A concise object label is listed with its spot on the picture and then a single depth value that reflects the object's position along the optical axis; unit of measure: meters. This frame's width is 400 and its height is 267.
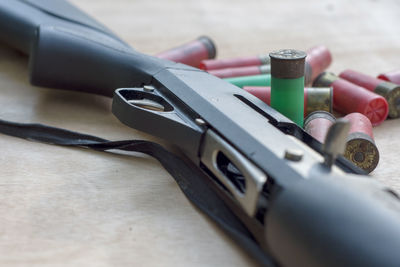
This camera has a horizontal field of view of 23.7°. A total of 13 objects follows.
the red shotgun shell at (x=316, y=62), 0.78
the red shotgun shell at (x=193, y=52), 0.81
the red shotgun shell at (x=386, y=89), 0.73
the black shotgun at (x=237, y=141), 0.49
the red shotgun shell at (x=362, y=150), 0.63
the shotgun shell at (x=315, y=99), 0.69
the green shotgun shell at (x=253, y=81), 0.74
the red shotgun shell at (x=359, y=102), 0.71
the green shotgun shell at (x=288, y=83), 0.62
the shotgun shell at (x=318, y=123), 0.64
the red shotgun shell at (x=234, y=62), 0.80
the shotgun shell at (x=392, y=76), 0.76
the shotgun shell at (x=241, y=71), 0.77
